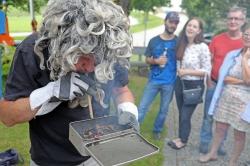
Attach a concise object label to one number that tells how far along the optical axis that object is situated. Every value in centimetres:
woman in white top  400
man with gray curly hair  126
